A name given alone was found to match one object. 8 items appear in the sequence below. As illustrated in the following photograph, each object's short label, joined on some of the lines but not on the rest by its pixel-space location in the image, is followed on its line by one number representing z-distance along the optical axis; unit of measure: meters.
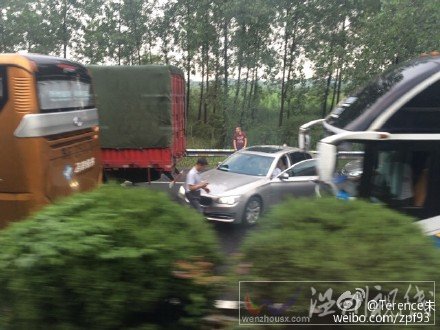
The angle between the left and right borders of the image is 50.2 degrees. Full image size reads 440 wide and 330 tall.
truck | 11.38
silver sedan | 9.02
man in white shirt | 8.72
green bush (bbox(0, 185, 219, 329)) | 2.80
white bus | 4.99
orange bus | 6.27
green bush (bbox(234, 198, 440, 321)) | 2.72
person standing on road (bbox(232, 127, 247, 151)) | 15.39
